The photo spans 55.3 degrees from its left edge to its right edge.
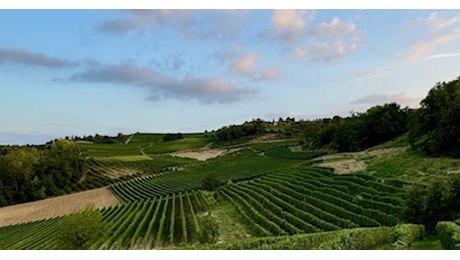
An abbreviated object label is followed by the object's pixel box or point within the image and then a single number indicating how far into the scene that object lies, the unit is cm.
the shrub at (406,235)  1655
